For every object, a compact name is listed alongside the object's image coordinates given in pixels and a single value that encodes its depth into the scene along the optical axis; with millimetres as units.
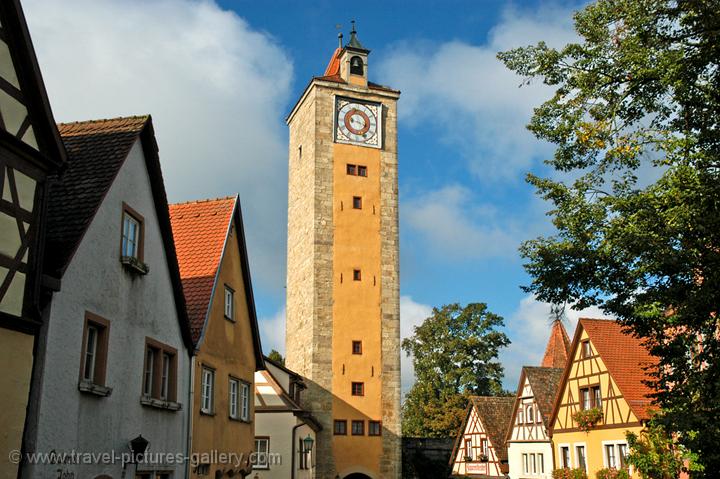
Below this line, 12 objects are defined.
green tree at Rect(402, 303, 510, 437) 51688
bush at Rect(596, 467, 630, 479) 25359
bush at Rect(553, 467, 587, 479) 27173
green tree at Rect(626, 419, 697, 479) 21495
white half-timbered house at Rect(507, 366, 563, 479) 31688
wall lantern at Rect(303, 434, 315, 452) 22472
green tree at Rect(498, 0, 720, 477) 10883
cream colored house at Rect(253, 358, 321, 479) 26609
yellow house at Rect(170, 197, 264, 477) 15242
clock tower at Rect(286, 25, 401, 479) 34969
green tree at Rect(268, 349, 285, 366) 48831
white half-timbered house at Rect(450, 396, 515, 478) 38125
